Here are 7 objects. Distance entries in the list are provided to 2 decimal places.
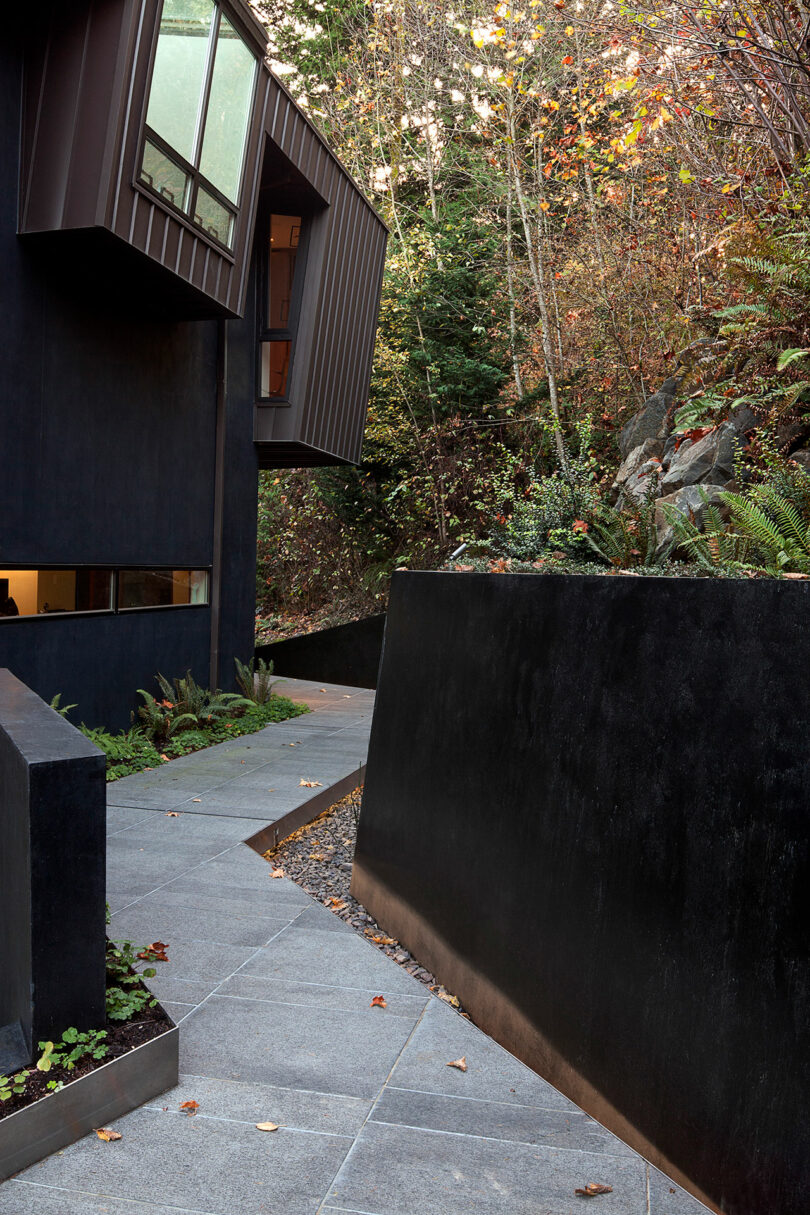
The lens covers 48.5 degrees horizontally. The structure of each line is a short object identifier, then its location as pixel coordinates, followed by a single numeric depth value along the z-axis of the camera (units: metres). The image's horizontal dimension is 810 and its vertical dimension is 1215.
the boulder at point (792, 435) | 7.48
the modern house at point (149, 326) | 6.99
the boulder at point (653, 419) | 11.00
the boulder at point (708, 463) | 8.30
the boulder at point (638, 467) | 9.90
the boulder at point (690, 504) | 7.44
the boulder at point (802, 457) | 7.09
